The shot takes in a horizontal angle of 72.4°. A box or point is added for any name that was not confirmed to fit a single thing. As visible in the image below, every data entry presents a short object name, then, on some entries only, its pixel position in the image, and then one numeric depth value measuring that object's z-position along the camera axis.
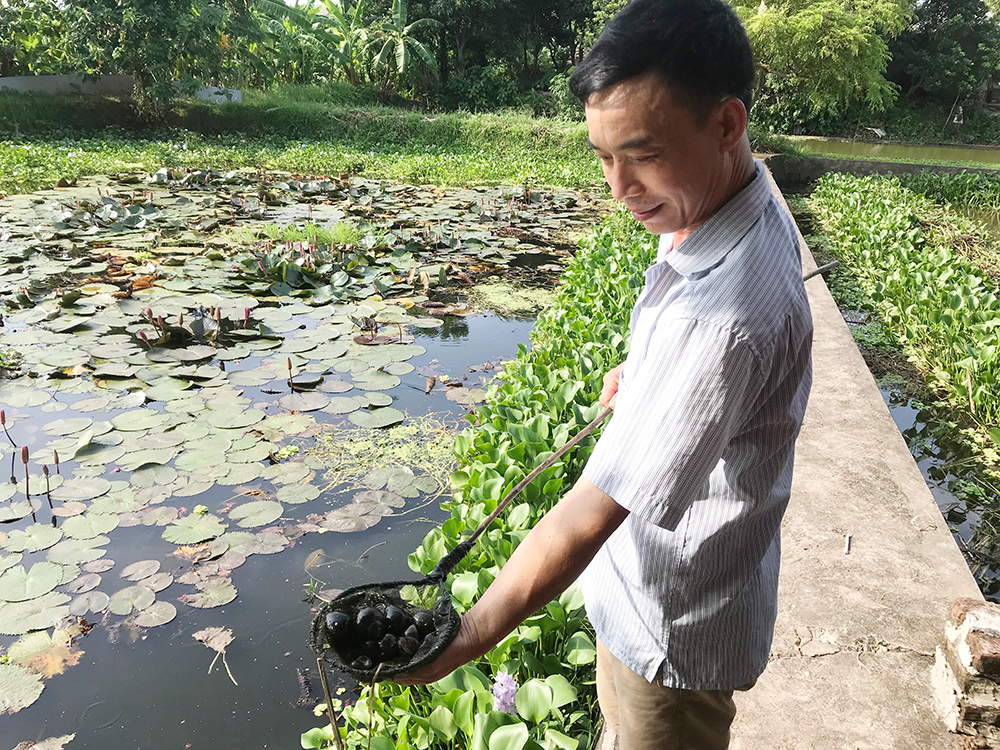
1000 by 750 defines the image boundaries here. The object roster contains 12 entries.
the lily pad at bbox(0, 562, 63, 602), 2.29
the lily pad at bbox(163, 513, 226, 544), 2.60
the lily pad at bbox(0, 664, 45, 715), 1.96
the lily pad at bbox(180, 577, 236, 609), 2.35
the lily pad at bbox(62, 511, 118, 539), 2.59
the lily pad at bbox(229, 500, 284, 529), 2.71
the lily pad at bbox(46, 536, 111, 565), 2.46
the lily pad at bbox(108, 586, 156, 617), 2.29
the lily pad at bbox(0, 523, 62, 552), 2.50
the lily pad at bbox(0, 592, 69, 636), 2.18
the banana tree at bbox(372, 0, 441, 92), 20.02
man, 0.72
